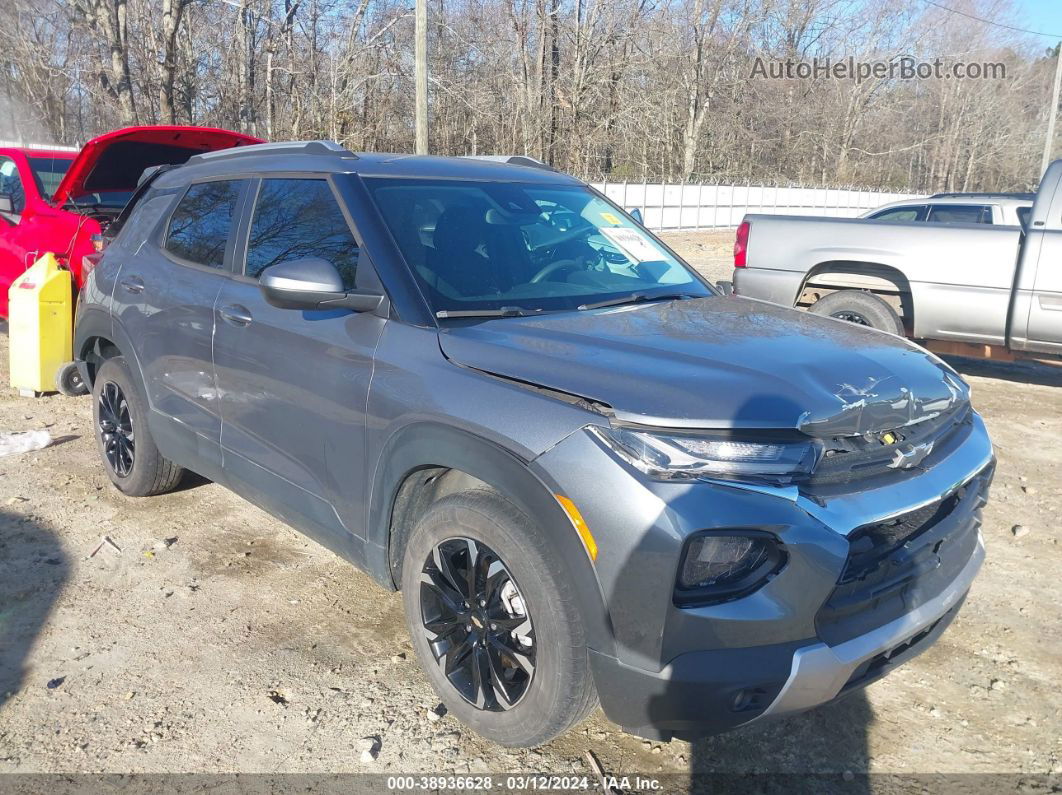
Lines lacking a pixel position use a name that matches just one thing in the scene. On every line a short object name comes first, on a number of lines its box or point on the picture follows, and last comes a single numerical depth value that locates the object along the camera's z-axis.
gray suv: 2.34
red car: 6.97
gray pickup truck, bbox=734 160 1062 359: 7.13
